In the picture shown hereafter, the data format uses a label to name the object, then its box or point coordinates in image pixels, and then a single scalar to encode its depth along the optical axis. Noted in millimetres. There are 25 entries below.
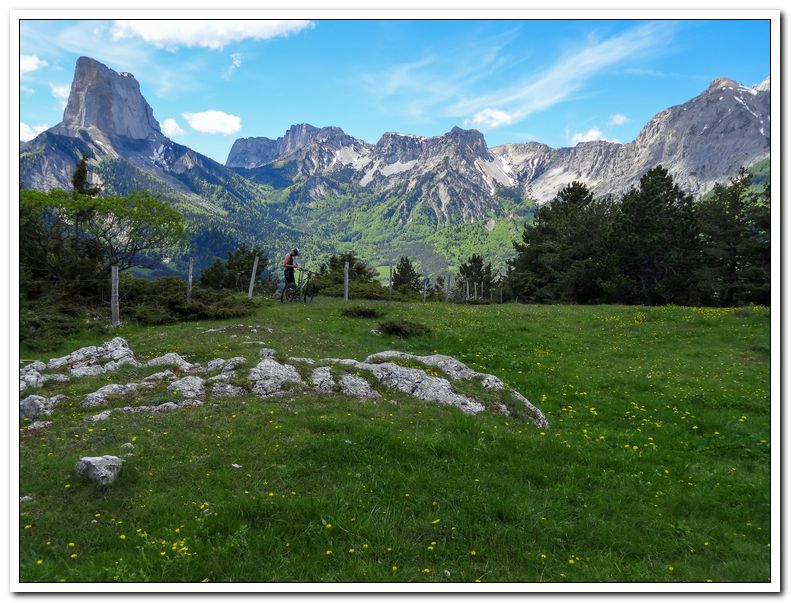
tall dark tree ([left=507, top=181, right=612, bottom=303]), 57844
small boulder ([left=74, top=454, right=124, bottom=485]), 8930
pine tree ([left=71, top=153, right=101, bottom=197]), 42188
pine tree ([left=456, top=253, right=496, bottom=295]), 123625
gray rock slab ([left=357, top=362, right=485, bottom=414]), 15212
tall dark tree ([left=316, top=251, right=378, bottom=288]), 55938
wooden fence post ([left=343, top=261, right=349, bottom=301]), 42797
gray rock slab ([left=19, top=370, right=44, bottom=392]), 15166
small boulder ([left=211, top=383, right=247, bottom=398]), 14609
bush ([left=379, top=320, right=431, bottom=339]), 28344
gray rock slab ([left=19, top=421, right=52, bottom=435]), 11695
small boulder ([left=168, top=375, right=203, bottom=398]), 14379
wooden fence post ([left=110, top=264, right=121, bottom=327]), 27984
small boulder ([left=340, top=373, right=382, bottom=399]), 15352
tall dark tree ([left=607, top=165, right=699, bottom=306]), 51125
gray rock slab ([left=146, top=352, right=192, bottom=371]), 17188
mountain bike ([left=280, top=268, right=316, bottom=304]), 39250
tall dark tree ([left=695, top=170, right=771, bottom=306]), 46656
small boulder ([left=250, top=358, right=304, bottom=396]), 15000
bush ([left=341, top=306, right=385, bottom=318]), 33500
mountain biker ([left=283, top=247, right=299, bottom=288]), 34531
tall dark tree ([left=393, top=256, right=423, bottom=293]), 124688
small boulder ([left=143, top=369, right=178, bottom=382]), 15727
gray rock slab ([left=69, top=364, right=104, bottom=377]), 16591
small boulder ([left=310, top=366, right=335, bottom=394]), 15492
